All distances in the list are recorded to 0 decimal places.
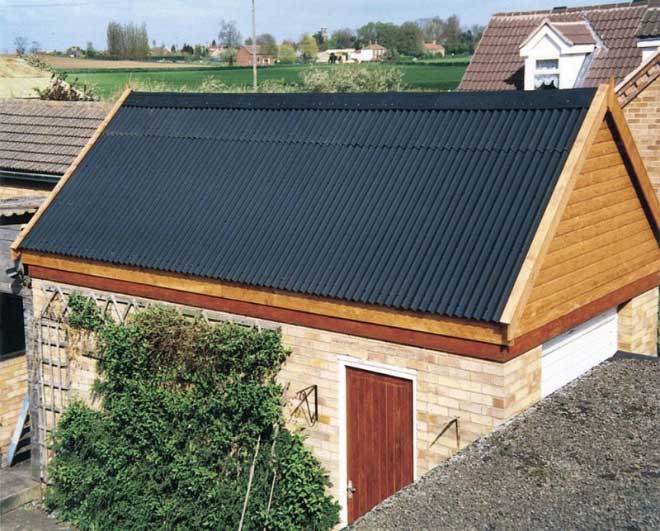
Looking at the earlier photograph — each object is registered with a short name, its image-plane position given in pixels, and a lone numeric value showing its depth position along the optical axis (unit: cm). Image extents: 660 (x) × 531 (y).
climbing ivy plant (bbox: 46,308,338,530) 1128
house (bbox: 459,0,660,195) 2542
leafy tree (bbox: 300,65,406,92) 4525
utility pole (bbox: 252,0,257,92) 4366
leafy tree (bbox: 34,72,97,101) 2900
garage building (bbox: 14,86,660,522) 1002
